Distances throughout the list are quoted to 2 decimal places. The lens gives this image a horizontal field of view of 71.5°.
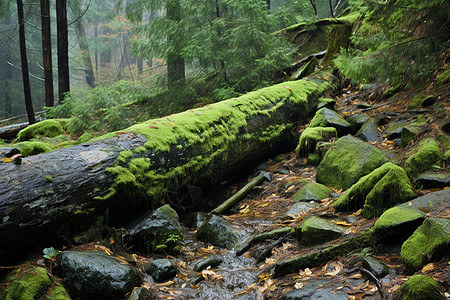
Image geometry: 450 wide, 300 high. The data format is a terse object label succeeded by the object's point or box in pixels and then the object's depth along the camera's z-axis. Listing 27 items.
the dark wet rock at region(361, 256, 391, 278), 2.81
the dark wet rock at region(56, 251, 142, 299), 3.36
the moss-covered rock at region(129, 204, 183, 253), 4.50
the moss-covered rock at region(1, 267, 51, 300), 3.16
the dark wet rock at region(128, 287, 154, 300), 3.27
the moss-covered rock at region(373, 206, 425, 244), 3.09
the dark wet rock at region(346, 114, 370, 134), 7.10
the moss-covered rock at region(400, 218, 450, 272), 2.60
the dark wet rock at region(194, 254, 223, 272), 4.10
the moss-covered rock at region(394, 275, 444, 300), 2.23
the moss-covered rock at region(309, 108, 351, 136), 7.16
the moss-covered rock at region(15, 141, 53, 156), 5.11
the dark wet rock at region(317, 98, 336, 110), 8.30
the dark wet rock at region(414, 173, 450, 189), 3.76
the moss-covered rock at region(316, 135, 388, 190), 5.08
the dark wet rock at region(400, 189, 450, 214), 3.21
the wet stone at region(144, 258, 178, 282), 3.87
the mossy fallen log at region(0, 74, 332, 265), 3.72
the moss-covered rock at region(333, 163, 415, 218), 3.71
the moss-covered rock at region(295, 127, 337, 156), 6.82
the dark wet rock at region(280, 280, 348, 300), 2.74
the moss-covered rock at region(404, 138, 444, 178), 4.19
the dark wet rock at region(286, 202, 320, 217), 4.90
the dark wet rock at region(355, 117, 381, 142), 6.44
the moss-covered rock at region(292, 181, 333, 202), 5.25
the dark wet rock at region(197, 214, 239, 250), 4.72
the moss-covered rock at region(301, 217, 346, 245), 3.75
